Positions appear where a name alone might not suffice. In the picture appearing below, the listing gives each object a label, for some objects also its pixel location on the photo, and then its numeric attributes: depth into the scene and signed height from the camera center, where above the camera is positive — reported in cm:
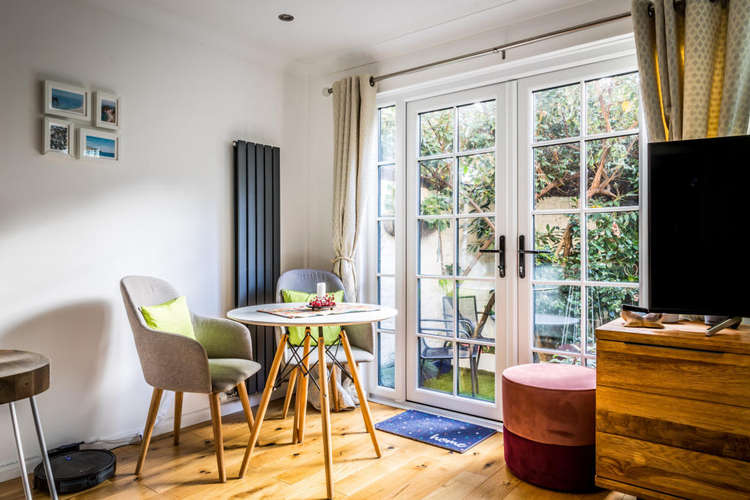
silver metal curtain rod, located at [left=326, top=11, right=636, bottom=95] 260 +114
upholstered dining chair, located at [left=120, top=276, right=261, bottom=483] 236 -56
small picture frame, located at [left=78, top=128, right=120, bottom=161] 264 +55
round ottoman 223 -80
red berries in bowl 265 -28
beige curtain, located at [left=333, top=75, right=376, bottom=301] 349 +57
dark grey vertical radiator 337 +10
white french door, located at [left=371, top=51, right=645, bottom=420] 273 +12
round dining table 229 -50
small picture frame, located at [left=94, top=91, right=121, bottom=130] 270 +74
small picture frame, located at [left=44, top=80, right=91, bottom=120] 253 +75
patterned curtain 218 +80
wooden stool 161 -42
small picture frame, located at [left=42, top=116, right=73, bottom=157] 252 +56
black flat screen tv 198 +8
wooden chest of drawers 184 -62
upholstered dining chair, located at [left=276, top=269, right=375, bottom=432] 298 -50
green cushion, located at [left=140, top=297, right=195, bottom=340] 254 -34
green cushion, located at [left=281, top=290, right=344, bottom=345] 314 -51
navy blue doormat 282 -105
